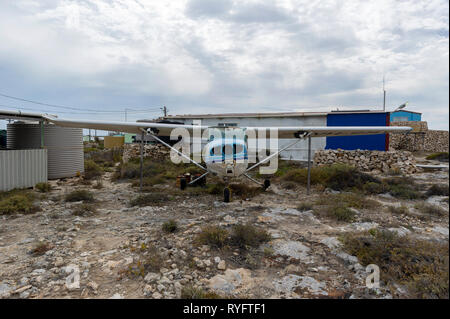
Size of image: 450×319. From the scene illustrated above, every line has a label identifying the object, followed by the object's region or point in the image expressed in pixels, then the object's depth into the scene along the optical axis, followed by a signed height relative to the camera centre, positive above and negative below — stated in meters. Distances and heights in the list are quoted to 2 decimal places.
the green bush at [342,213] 6.52 -1.68
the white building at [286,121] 18.05 +2.46
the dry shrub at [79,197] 8.89 -1.69
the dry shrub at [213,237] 4.95 -1.77
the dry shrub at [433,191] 8.03 -1.32
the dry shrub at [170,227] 5.74 -1.78
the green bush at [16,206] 7.27 -1.70
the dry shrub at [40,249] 4.69 -1.93
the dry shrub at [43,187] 10.48 -1.60
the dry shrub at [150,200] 8.46 -1.73
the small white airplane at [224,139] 8.35 +0.83
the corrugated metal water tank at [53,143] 13.21 +0.42
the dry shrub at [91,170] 14.15 -1.23
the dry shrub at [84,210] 7.28 -1.81
